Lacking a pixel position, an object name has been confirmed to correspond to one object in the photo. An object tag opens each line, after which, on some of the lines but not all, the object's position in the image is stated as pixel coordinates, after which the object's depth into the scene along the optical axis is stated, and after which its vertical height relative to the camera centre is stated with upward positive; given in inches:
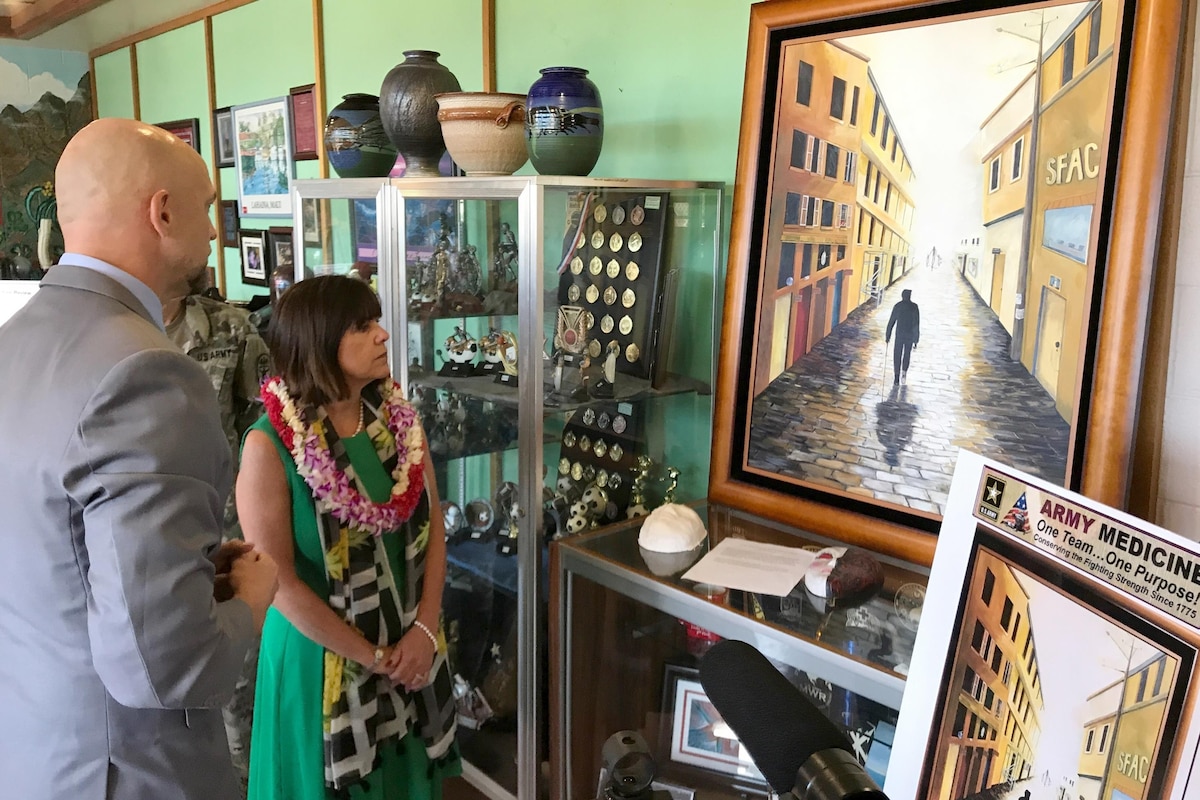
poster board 27.0 -13.3
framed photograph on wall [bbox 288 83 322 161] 133.6 +16.9
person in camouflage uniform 93.0 -13.1
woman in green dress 65.8 -23.5
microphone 19.3 -10.9
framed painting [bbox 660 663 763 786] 71.1 -37.8
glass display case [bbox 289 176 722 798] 77.7 -11.2
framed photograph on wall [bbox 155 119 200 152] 166.7 +19.2
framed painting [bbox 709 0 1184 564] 52.0 +0.1
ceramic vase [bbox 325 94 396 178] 96.1 +10.6
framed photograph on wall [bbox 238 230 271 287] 150.9 -3.3
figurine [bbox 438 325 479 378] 87.2 -10.5
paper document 61.2 -21.7
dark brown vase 88.6 +12.9
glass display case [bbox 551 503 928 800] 54.8 -27.5
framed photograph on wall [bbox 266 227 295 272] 144.0 -1.0
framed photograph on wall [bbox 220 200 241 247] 159.9 +2.4
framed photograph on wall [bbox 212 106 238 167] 155.7 +17.2
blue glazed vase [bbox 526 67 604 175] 76.2 +10.2
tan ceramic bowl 80.7 +10.1
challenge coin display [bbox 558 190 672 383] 78.3 -2.0
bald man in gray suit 39.8 -11.9
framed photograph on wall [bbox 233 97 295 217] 142.3 +12.6
